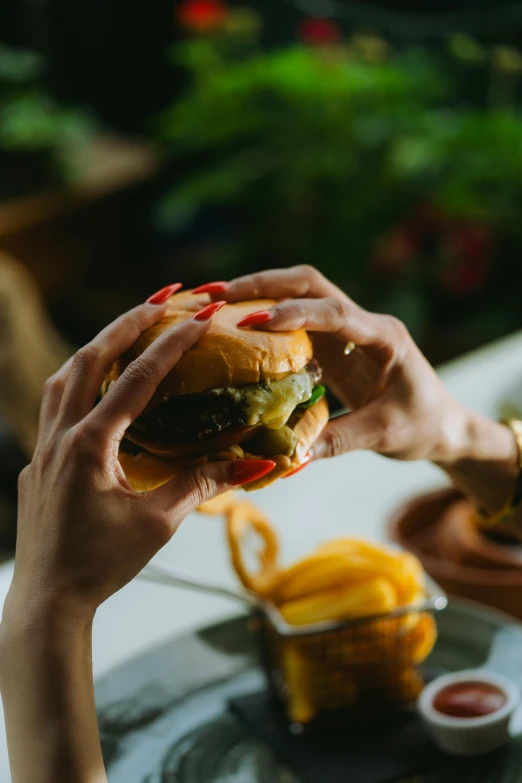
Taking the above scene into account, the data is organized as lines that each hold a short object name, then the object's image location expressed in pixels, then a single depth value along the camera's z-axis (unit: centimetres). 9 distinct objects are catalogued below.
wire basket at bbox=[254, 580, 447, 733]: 104
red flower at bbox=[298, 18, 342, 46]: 459
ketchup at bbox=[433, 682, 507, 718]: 104
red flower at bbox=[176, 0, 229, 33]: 478
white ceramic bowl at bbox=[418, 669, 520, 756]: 100
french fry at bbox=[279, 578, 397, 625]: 107
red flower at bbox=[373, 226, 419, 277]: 401
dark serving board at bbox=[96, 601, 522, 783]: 100
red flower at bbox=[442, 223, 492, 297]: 392
